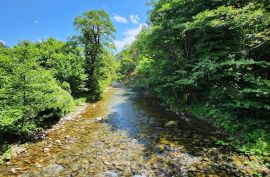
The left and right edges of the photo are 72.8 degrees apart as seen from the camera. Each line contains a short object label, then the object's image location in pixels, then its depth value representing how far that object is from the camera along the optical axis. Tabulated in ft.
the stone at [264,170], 19.31
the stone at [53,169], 20.85
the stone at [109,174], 20.22
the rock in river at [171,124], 36.08
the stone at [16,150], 24.45
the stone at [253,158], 21.74
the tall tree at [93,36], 67.77
